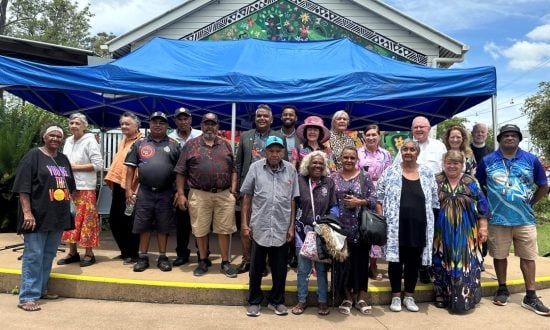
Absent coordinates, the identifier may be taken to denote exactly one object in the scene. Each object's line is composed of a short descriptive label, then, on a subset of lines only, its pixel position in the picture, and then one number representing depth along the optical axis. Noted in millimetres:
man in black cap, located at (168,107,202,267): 5120
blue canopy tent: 5207
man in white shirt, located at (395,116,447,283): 4797
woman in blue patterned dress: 4238
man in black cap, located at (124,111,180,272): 4711
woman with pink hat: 4609
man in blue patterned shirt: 4367
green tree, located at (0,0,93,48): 26406
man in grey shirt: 3965
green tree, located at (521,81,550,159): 24328
